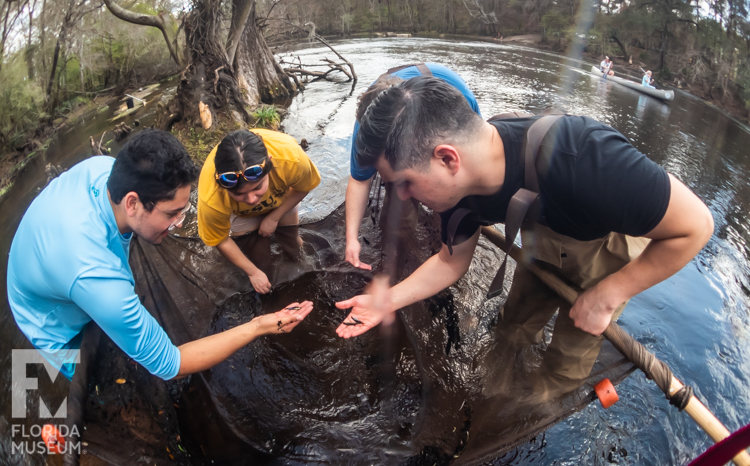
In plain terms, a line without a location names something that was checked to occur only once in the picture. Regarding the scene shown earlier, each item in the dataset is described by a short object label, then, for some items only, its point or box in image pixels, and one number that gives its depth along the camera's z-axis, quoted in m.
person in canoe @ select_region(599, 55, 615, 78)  14.22
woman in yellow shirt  2.46
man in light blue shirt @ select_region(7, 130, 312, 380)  1.52
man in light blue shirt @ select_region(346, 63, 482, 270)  2.42
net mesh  1.92
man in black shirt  1.32
